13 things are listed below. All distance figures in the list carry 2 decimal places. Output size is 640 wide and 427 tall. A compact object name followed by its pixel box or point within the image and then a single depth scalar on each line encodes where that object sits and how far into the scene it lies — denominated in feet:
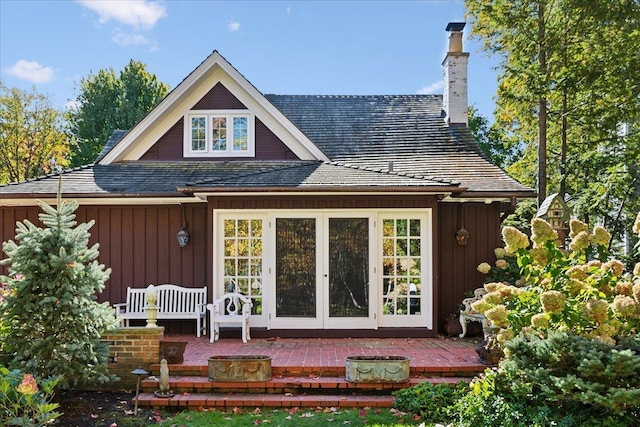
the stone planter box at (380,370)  20.70
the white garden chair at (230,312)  27.53
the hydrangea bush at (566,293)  14.37
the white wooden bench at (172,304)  29.76
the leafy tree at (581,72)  34.19
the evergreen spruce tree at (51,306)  18.58
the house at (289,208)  28.94
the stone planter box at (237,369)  20.92
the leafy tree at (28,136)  77.10
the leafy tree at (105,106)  86.63
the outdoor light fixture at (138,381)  18.68
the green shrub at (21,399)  14.62
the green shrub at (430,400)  18.31
